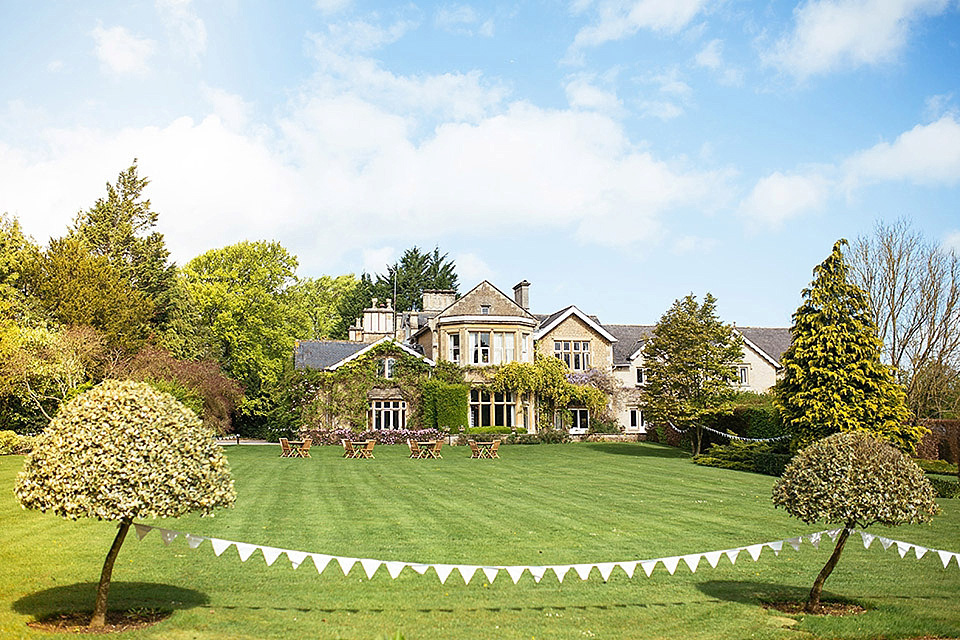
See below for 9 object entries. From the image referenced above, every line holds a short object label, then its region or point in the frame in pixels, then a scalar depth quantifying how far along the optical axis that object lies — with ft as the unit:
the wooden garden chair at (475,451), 106.66
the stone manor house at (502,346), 141.69
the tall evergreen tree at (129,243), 152.58
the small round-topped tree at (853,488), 27.55
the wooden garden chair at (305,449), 102.74
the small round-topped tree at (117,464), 23.22
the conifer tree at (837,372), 77.15
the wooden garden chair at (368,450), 103.96
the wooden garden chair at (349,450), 105.50
